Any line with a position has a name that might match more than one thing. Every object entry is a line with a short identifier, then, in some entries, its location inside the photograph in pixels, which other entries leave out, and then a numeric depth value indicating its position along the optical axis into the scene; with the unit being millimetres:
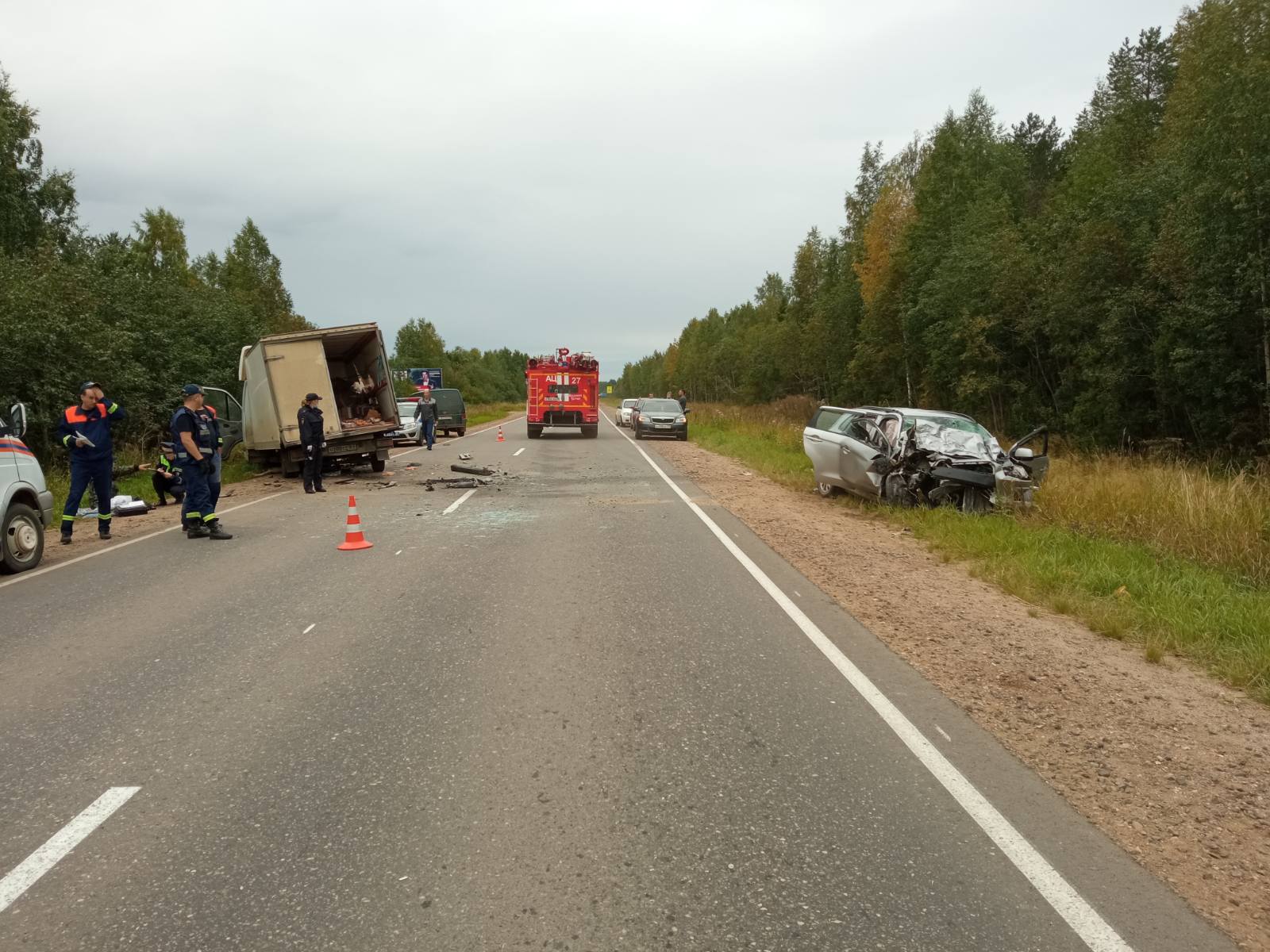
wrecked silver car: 11406
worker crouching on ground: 13275
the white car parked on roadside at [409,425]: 28969
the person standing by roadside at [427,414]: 25594
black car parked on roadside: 31922
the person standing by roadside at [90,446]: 10094
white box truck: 16297
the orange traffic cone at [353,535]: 9445
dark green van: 33750
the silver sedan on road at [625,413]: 44162
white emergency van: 8414
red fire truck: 31797
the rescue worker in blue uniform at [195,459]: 9984
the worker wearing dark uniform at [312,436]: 14875
